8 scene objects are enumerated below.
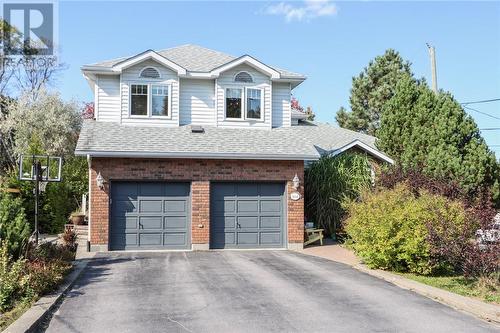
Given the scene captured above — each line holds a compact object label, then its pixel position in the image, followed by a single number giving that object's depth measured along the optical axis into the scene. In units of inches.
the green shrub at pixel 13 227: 424.7
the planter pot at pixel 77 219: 800.3
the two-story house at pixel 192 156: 663.1
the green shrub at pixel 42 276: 372.5
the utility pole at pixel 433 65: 923.2
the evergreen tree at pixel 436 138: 670.5
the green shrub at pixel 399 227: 498.6
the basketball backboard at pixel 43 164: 906.6
